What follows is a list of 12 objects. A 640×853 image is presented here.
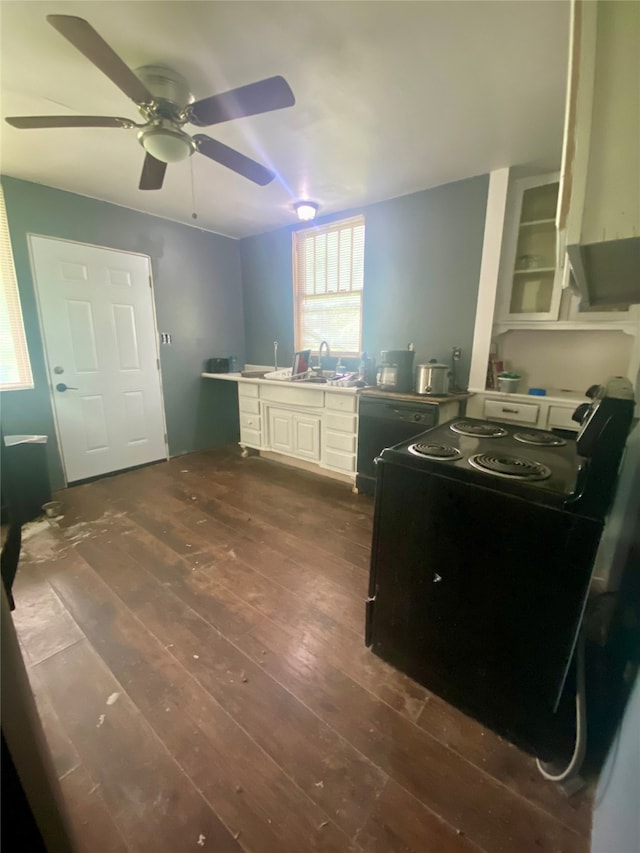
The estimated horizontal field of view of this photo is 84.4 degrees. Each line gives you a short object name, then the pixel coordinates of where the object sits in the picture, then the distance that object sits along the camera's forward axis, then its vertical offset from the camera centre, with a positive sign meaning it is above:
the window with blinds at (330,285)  3.54 +0.69
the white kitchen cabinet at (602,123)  0.67 +0.45
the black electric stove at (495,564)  1.00 -0.69
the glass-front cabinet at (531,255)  2.53 +0.71
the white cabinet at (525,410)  2.40 -0.40
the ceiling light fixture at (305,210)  3.11 +1.22
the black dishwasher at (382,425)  2.66 -0.56
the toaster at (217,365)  4.25 -0.18
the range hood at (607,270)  0.77 +0.21
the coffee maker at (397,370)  2.95 -0.15
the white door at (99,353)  3.01 -0.04
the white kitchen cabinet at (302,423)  3.14 -0.69
